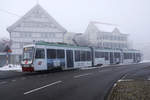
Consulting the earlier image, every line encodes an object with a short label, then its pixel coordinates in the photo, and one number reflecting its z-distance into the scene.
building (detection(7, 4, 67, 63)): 33.56
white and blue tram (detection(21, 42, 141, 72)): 14.65
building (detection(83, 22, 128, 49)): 49.22
